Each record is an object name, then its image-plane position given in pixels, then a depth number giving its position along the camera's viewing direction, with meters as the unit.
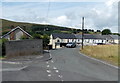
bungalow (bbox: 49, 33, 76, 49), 100.68
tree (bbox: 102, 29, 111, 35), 170.80
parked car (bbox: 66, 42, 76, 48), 69.74
